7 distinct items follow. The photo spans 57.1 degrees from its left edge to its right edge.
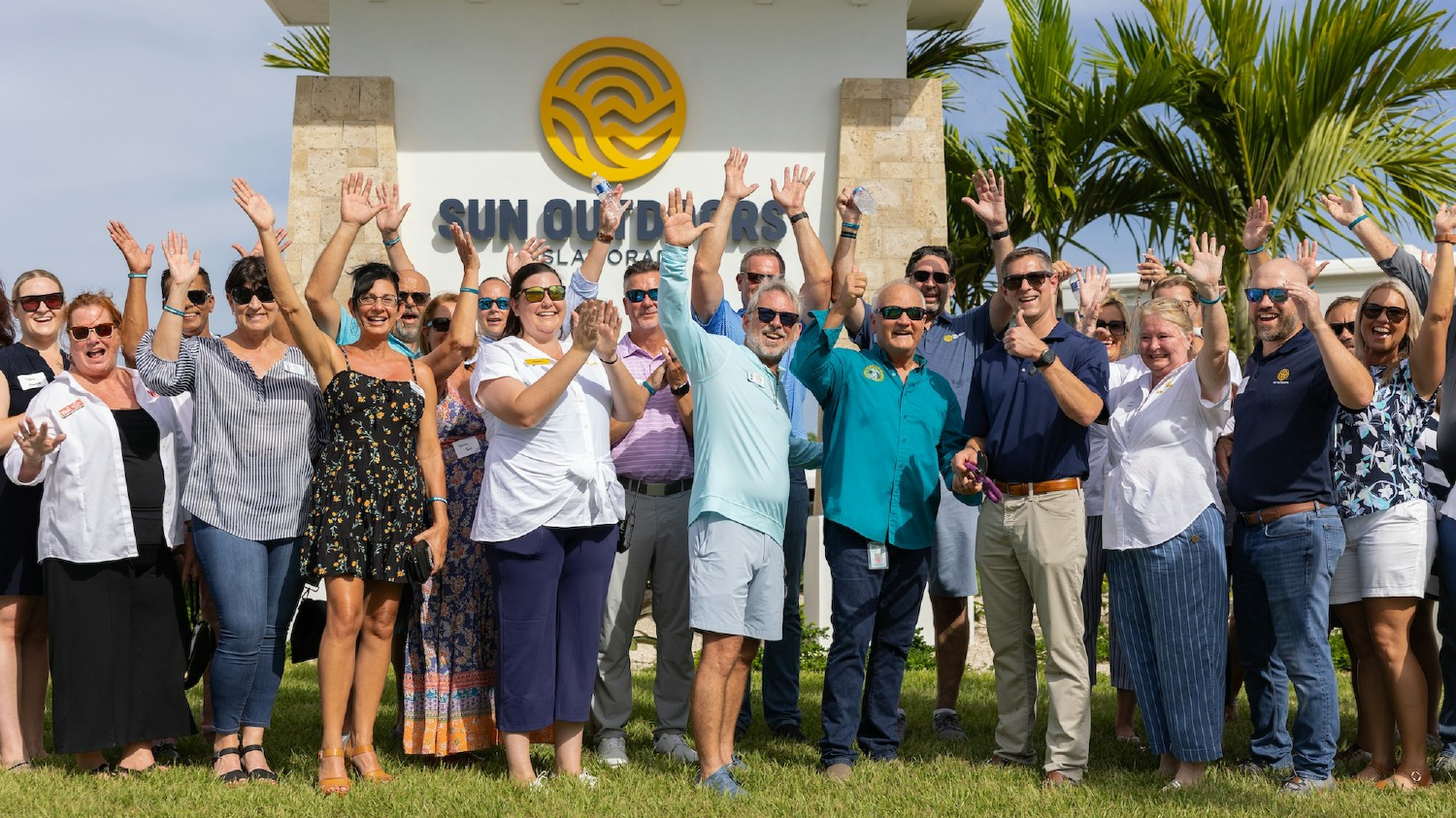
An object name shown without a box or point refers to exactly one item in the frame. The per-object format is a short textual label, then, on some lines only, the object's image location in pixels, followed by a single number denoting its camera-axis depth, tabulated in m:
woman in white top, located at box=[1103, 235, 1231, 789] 5.19
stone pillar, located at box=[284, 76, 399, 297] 11.23
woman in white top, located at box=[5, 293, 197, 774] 5.31
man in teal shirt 5.43
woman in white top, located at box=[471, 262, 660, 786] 5.14
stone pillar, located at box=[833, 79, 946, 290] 11.23
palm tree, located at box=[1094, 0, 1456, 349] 10.97
